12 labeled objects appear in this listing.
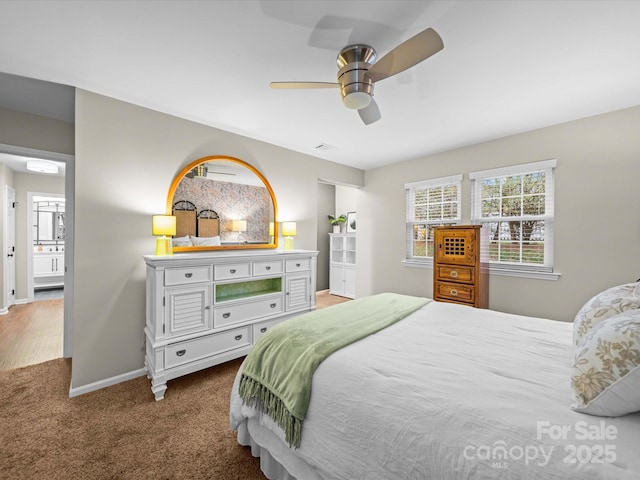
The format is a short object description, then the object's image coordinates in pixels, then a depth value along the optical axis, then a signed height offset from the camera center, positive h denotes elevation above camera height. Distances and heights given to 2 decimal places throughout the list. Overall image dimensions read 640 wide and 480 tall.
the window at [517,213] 3.20 +0.34
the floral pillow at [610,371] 0.83 -0.42
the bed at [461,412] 0.79 -0.60
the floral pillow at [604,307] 1.22 -0.31
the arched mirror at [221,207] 2.88 +0.36
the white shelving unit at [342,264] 5.82 -0.58
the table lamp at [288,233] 3.57 +0.07
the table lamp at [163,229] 2.58 +0.07
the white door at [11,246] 4.52 -0.16
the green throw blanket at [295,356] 1.25 -0.63
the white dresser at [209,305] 2.28 -0.66
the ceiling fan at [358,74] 1.73 +1.09
